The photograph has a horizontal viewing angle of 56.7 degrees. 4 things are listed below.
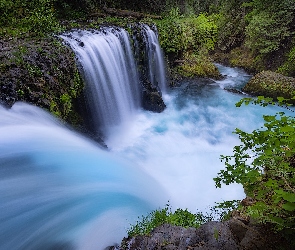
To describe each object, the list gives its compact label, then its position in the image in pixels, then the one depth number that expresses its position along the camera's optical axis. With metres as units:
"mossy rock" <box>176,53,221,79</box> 14.46
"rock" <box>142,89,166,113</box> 11.02
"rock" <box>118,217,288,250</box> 2.99
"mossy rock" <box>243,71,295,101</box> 11.54
